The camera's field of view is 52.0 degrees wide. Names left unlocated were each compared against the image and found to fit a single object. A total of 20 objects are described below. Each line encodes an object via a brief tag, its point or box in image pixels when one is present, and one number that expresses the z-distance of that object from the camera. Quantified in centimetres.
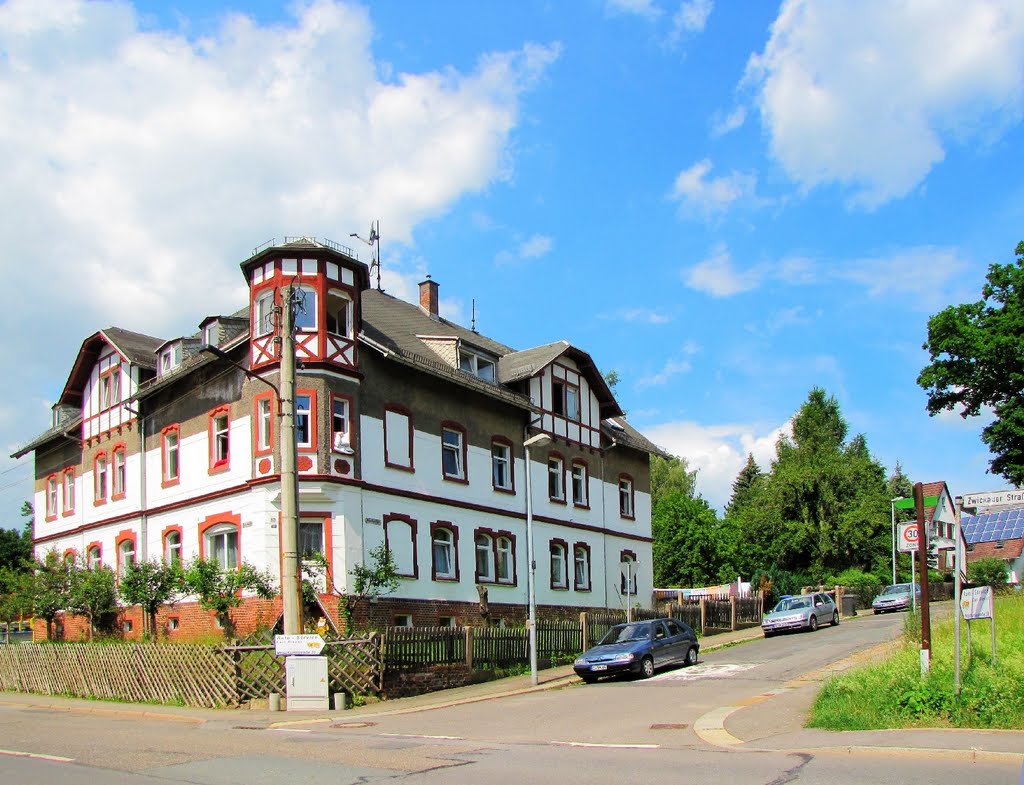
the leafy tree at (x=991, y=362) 4441
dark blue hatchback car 2594
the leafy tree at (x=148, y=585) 3084
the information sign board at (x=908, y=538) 1898
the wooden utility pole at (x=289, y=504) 2169
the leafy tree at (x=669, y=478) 7258
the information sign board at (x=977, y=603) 1470
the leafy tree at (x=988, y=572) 5378
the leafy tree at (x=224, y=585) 2848
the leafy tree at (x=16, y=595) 3772
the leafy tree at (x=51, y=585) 3753
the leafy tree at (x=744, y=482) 9319
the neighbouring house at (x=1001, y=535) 7788
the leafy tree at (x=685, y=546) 5869
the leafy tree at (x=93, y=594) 3556
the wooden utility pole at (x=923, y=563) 1577
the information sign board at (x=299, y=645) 2131
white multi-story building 2962
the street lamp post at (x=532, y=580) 2607
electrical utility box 2134
